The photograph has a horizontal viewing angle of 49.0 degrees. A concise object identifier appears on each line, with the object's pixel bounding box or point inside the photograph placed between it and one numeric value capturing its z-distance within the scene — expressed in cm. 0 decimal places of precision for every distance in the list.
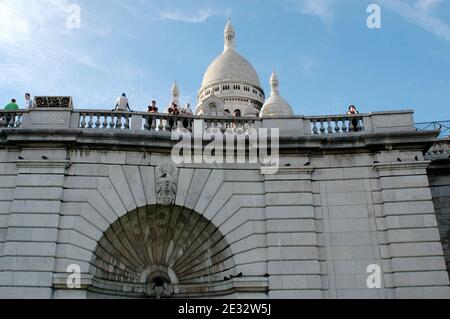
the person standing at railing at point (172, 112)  1664
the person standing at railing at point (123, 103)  1822
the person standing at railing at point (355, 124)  1683
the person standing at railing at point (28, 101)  1814
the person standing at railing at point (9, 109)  1655
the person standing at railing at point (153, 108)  1842
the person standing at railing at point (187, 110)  1898
